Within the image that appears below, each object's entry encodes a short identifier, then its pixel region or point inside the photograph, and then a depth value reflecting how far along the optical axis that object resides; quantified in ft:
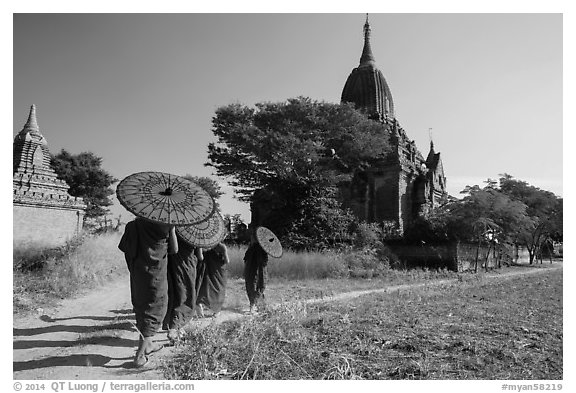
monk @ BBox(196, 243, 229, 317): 22.04
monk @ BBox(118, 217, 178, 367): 13.67
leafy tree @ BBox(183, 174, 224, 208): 87.21
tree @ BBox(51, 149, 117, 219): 89.86
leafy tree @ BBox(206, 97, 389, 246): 55.11
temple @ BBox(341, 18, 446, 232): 71.92
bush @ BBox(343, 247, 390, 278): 46.80
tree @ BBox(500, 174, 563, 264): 74.23
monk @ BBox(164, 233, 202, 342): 16.92
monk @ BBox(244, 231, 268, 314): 24.22
